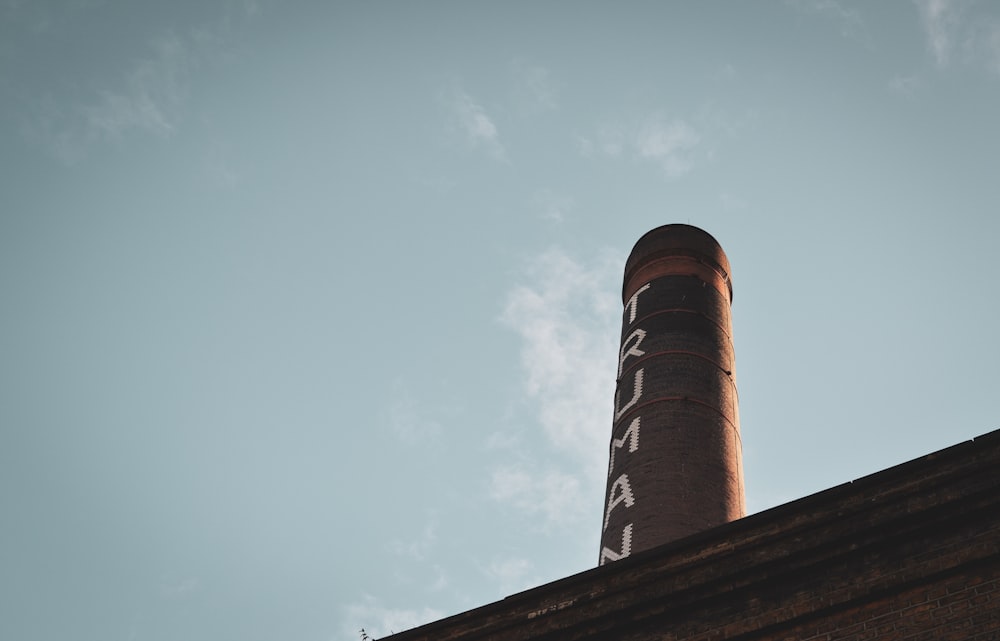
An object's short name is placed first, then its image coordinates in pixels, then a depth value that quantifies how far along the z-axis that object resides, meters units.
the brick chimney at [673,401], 13.42
